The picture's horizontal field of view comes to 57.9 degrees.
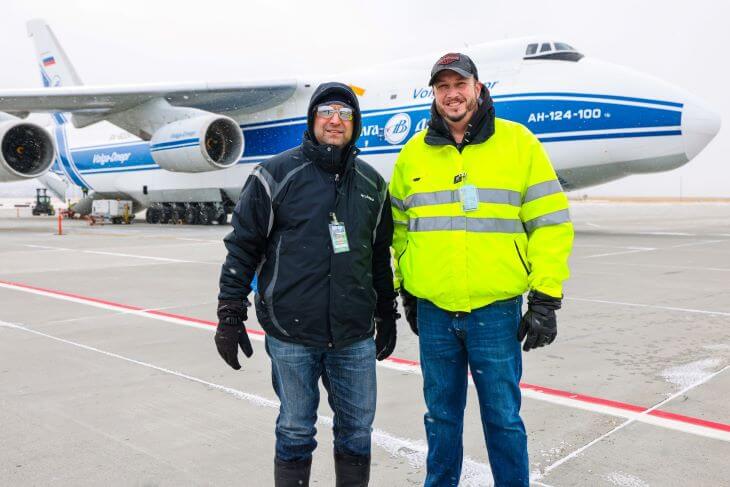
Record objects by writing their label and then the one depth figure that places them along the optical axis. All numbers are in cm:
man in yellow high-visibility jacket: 262
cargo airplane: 1293
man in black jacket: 257
